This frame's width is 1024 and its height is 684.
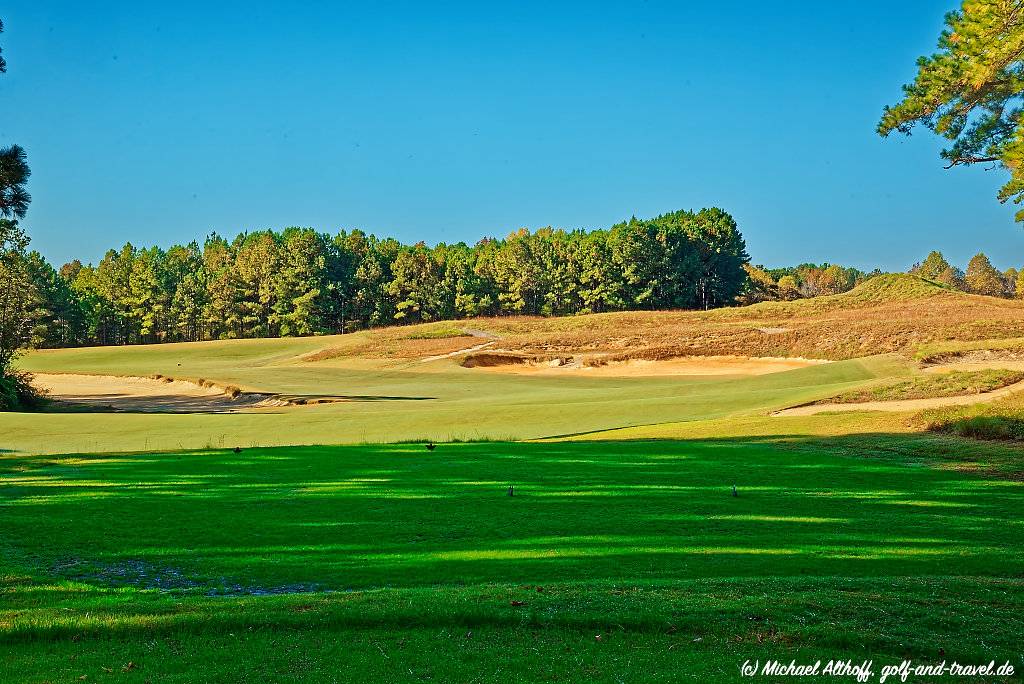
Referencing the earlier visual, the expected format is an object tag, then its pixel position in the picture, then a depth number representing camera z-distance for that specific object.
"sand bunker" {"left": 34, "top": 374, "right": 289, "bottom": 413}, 43.94
